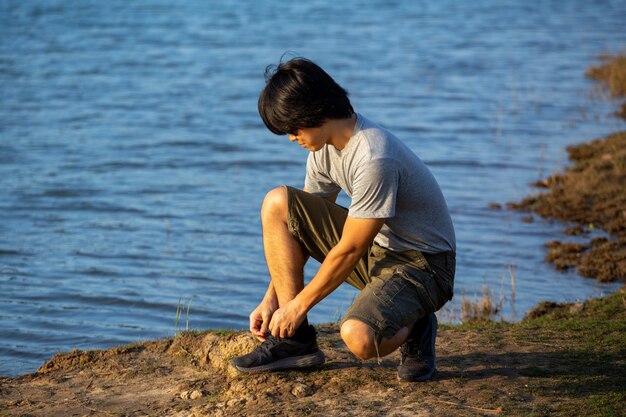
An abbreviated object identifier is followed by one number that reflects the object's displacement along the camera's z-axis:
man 4.58
